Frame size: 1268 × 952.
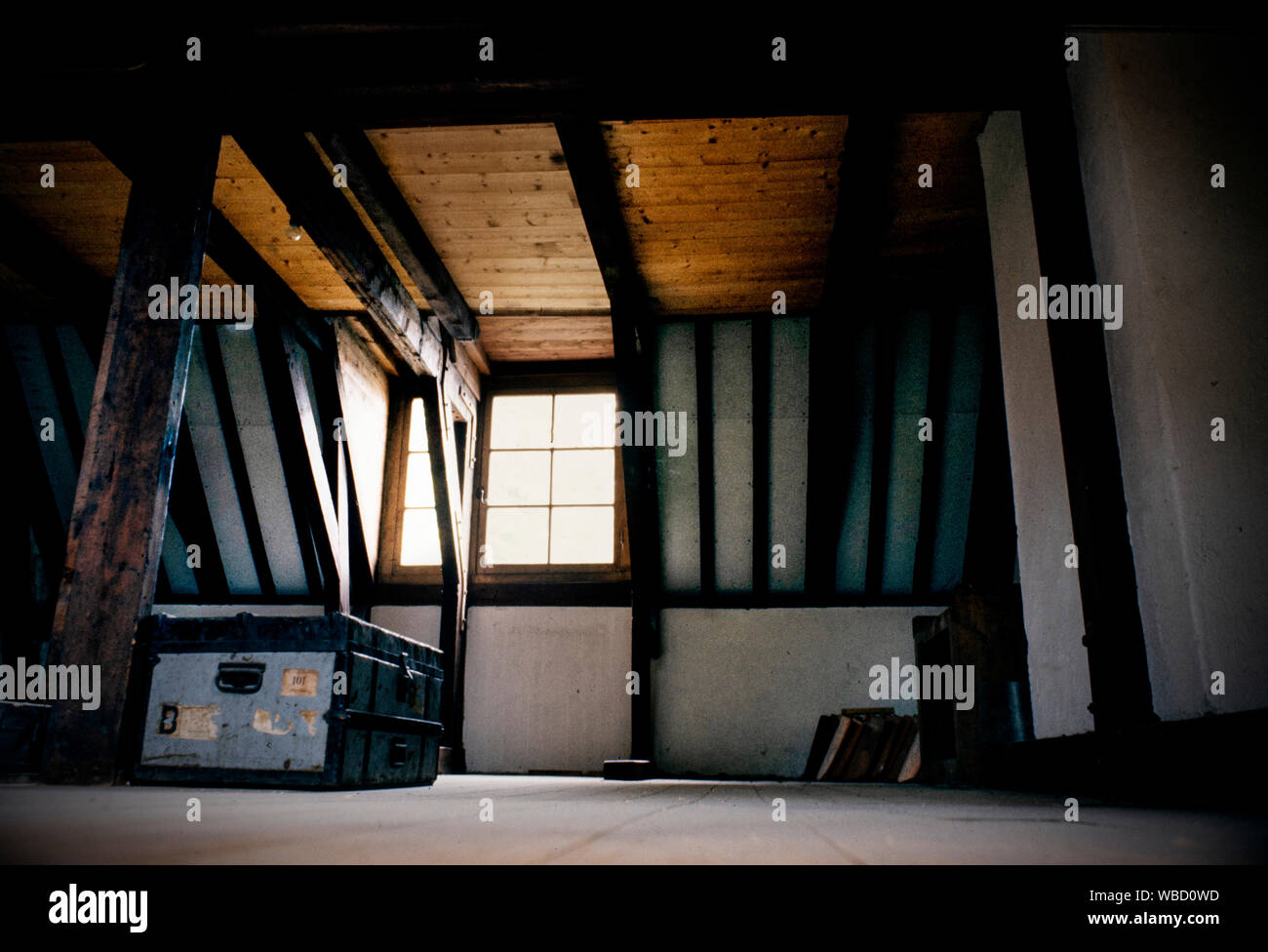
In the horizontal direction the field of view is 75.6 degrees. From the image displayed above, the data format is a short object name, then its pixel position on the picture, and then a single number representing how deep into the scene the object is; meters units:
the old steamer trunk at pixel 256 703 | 2.55
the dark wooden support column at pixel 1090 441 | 2.33
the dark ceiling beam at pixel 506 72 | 2.93
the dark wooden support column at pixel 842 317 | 3.88
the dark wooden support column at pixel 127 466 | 2.49
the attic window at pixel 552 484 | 6.43
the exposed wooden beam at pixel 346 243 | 3.71
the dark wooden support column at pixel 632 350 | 3.88
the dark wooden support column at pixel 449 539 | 5.70
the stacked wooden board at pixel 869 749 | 5.01
